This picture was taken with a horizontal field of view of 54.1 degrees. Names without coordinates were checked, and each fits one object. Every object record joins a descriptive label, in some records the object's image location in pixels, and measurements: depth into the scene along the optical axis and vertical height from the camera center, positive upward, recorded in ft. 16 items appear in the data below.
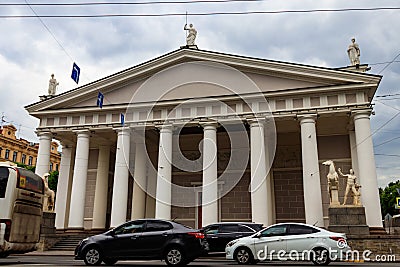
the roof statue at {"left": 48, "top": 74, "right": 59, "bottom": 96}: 99.30 +35.44
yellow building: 192.44 +40.44
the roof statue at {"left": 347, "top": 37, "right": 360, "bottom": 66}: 81.66 +36.32
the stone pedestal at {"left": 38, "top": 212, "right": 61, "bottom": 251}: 79.68 -0.97
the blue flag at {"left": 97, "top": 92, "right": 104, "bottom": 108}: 77.06 +24.91
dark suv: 57.67 -0.34
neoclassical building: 77.46 +21.10
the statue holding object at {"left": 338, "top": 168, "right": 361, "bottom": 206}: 68.28 +7.35
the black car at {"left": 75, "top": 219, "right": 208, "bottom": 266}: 40.91 -1.56
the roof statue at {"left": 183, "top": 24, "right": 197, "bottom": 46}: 92.32 +45.04
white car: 43.98 -1.71
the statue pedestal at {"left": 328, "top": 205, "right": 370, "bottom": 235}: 65.51 +1.95
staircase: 80.33 -2.95
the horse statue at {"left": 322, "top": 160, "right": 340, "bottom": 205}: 68.80 +7.89
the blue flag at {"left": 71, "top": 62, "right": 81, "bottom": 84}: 60.82 +23.70
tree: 202.14 +16.59
